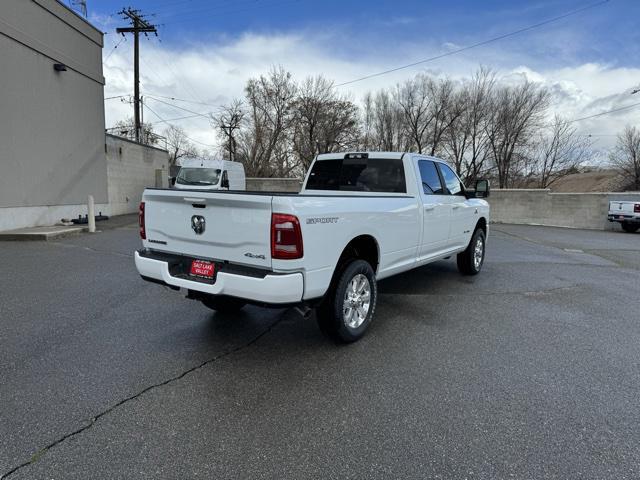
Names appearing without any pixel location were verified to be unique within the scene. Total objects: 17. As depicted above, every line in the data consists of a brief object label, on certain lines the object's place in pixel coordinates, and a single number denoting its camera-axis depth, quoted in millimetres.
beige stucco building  11680
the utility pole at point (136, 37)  27297
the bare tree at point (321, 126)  36781
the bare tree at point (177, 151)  57688
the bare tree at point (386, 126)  37312
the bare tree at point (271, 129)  37531
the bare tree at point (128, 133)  32962
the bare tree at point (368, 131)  37750
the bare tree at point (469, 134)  35062
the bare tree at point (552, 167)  37359
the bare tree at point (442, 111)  35625
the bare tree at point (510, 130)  34375
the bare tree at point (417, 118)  36406
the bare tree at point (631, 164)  37250
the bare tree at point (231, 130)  42556
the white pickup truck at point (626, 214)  16844
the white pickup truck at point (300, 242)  3318
